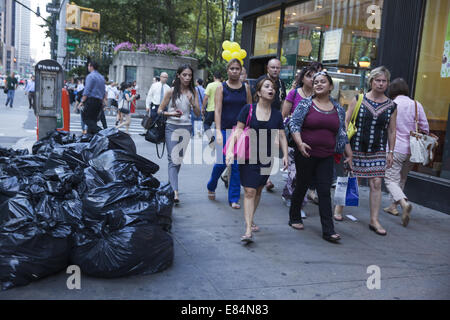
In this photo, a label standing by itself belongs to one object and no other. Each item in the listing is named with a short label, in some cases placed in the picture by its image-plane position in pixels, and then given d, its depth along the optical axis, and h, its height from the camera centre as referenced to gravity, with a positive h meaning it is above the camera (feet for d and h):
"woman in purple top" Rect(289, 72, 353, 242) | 15.49 -1.26
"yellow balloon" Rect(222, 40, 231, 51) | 34.35 +3.71
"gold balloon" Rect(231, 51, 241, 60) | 34.19 +3.08
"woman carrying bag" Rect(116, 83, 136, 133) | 47.03 -1.93
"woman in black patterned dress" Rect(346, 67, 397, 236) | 16.81 -1.07
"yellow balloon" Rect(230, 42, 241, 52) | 34.19 +3.57
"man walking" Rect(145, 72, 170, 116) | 38.88 -0.11
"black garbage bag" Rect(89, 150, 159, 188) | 13.61 -2.43
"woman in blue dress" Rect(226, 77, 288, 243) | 14.99 -1.45
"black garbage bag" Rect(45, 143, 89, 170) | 14.85 -2.44
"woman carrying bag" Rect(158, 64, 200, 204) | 19.13 -1.05
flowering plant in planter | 85.76 +7.78
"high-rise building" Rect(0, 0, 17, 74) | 529.45 +71.41
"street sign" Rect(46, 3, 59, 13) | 54.13 +8.83
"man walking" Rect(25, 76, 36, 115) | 70.03 -0.98
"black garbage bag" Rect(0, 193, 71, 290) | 10.68 -3.85
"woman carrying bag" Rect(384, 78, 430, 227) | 19.44 -0.82
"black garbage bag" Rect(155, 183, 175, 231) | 13.15 -3.33
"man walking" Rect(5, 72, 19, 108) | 70.85 -0.99
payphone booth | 25.78 -0.67
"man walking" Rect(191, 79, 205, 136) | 39.79 +0.26
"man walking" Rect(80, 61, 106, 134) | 34.58 -0.89
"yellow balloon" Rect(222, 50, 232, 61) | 33.81 +2.92
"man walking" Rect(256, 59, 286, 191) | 19.79 +0.69
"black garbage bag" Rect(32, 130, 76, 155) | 17.39 -2.30
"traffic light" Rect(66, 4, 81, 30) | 50.55 +7.75
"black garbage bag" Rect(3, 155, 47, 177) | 13.74 -2.65
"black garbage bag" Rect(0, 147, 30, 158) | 16.31 -2.64
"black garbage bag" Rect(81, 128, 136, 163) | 15.42 -1.97
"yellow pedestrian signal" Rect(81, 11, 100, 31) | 60.80 +8.85
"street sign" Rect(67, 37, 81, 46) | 57.72 +5.50
